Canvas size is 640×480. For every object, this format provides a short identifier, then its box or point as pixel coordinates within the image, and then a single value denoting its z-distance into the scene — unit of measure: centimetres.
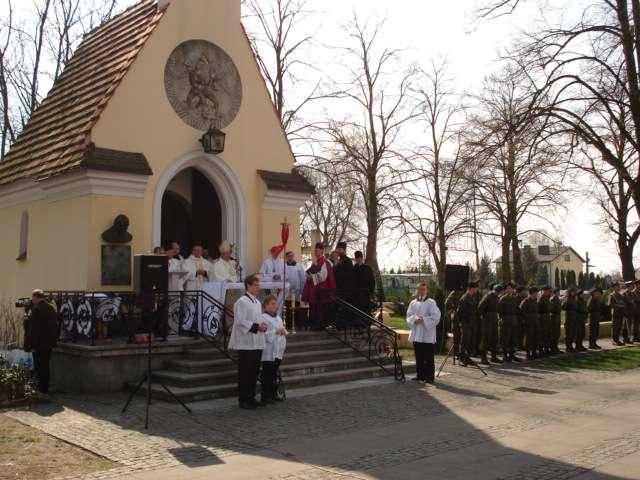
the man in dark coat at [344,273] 1623
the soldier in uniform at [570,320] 2097
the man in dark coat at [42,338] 1181
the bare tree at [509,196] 3203
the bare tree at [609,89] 1808
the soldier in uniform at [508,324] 1783
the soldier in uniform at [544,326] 1914
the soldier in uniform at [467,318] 1664
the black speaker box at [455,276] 1584
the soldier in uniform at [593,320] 2219
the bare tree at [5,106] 2757
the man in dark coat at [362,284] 1616
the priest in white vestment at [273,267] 1551
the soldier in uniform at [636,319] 2505
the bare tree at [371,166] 3634
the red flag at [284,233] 1579
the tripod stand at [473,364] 1489
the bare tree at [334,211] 4019
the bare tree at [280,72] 2845
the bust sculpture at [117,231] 1375
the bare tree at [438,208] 3775
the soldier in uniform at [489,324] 1722
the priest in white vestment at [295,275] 1588
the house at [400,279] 6200
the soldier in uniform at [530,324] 1856
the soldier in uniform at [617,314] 2422
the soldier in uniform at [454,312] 1667
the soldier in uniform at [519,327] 1865
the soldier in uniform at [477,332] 1715
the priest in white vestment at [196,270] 1420
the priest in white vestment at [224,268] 1450
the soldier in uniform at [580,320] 2114
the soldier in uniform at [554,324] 1972
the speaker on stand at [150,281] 1173
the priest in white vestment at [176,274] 1403
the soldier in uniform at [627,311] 2452
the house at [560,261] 9096
